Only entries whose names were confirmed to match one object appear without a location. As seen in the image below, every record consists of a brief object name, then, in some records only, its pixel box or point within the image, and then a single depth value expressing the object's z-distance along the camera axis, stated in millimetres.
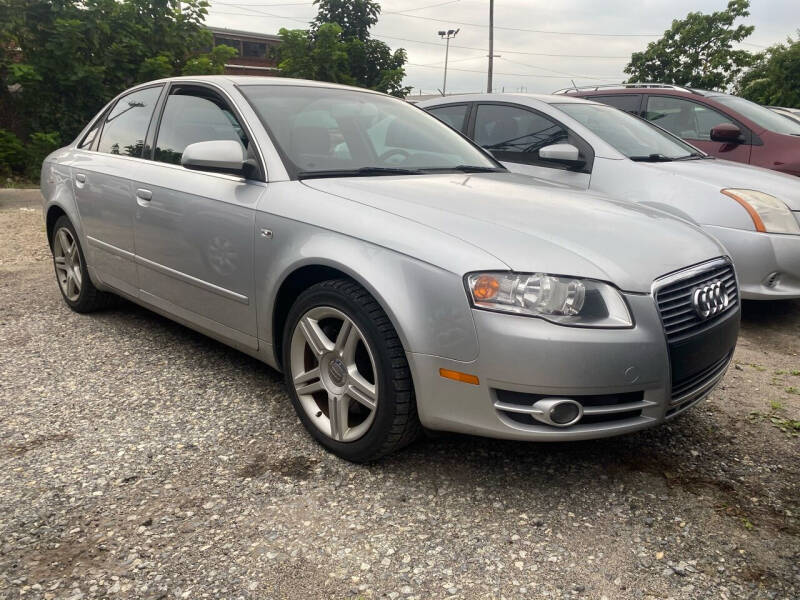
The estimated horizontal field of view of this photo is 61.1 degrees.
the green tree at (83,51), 11055
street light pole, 68162
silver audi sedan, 2266
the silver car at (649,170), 4465
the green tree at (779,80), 26469
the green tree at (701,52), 32531
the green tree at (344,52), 14883
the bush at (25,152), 11336
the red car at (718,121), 6301
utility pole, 31222
